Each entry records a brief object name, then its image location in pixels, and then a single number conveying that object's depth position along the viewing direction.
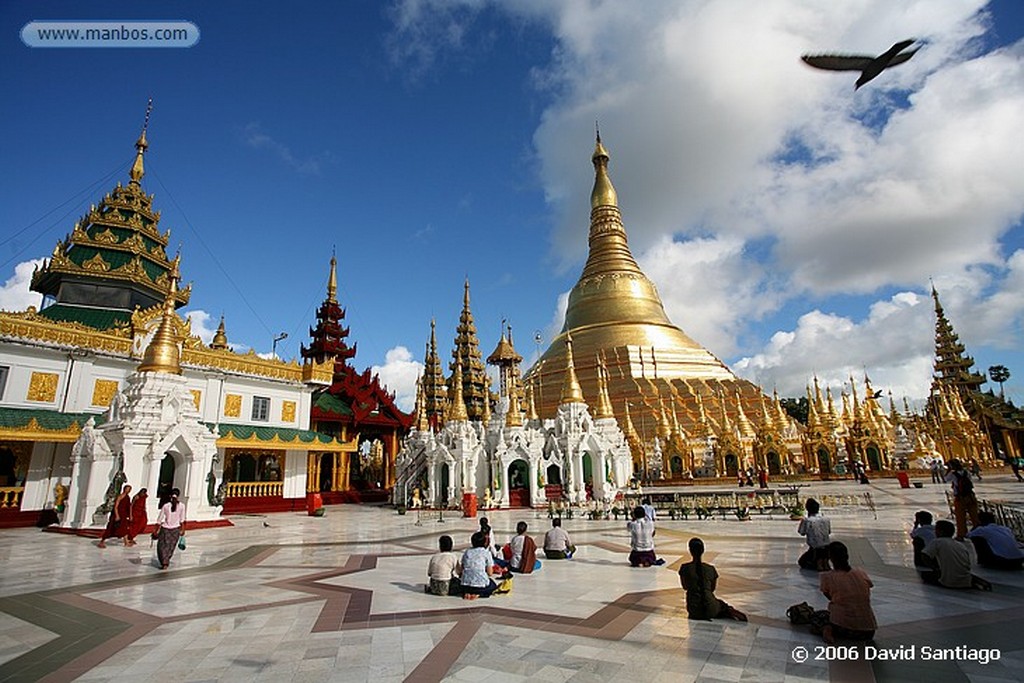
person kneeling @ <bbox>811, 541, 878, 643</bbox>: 5.13
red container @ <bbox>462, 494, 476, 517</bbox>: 21.81
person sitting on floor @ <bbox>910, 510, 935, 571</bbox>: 8.40
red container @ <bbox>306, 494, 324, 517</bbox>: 23.48
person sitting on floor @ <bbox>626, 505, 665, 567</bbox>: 9.66
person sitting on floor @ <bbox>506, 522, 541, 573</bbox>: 9.37
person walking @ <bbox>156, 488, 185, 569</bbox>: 10.15
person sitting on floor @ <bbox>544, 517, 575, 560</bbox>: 10.82
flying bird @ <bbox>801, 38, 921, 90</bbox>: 6.89
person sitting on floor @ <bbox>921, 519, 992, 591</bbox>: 7.15
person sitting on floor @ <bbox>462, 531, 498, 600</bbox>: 7.48
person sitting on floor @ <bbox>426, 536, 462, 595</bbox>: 7.67
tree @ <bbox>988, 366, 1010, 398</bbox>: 80.31
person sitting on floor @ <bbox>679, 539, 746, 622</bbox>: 6.09
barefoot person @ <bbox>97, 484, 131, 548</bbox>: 13.70
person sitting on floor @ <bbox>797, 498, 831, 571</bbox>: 8.76
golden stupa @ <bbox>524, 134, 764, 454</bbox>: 45.34
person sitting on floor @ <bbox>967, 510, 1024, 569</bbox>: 8.30
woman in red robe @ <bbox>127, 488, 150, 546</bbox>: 13.91
